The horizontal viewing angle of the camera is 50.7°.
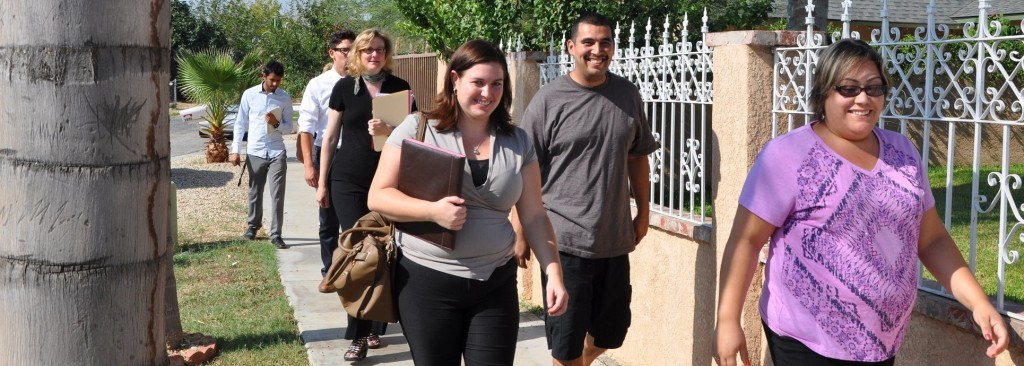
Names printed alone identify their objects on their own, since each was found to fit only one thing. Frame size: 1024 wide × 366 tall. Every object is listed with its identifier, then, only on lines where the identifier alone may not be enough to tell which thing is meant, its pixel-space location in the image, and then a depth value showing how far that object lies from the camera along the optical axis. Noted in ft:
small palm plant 68.69
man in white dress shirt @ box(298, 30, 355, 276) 22.93
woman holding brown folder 12.19
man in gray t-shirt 16.01
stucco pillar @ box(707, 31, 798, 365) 15.48
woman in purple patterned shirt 10.15
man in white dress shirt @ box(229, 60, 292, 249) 34.83
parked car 74.73
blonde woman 20.13
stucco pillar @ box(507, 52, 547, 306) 25.54
